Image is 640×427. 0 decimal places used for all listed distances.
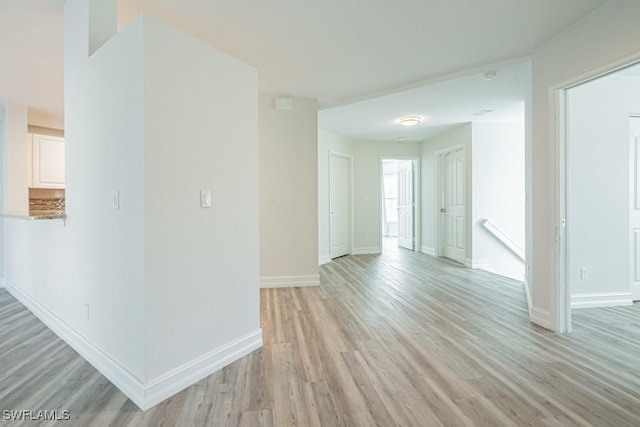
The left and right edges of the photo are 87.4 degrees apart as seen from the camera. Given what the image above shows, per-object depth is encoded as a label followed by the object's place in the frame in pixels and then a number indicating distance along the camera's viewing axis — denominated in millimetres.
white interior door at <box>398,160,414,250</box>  8258
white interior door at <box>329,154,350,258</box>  6875
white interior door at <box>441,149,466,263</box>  6336
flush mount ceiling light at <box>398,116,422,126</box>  5559
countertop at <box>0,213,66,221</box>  2576
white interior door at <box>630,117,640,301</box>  3785
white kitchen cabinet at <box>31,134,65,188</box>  4996
